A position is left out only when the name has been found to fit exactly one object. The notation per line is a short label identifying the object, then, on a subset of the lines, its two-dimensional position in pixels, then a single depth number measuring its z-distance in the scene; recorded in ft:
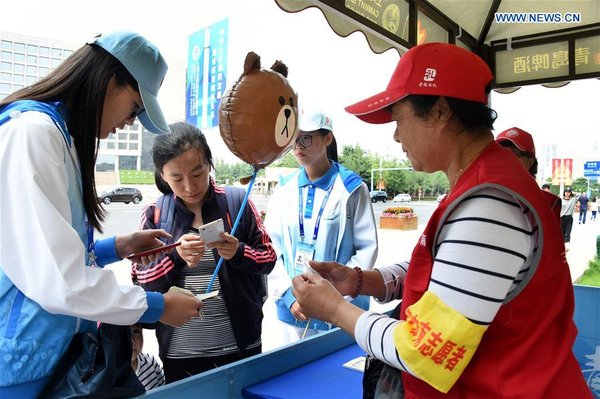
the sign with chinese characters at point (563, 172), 19.67
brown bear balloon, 3.94
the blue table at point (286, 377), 3.32
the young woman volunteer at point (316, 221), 6.25
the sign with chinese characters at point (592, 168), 18.84
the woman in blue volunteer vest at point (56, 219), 2.38
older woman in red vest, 2.25
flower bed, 29.39
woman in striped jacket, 4.80
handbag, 2.58
